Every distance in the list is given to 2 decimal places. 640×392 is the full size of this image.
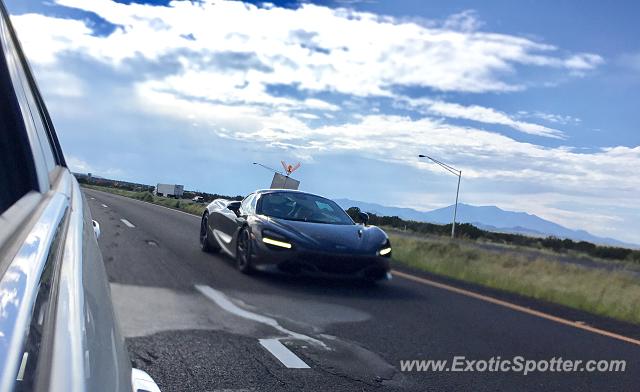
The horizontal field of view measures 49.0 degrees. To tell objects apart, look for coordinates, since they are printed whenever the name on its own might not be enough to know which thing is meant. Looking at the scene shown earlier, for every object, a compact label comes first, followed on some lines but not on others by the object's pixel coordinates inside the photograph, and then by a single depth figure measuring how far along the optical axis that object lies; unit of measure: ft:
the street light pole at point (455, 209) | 152.34
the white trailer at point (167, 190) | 270.26
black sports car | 28.43
